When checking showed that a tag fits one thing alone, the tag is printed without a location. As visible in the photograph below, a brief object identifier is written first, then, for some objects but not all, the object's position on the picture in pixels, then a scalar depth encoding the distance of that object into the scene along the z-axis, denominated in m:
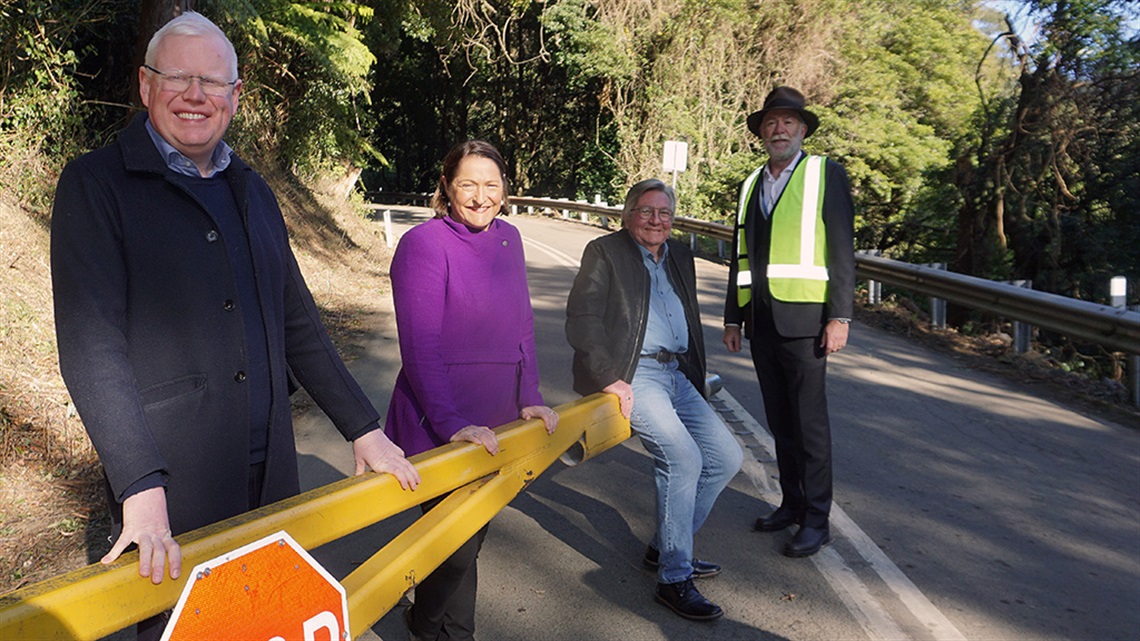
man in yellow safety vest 4.85
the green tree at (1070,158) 14.96
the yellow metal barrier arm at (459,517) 2.28
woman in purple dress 3.36
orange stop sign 1.68
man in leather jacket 4.21
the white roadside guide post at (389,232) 20.80
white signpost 25.38
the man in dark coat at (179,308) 2.04
